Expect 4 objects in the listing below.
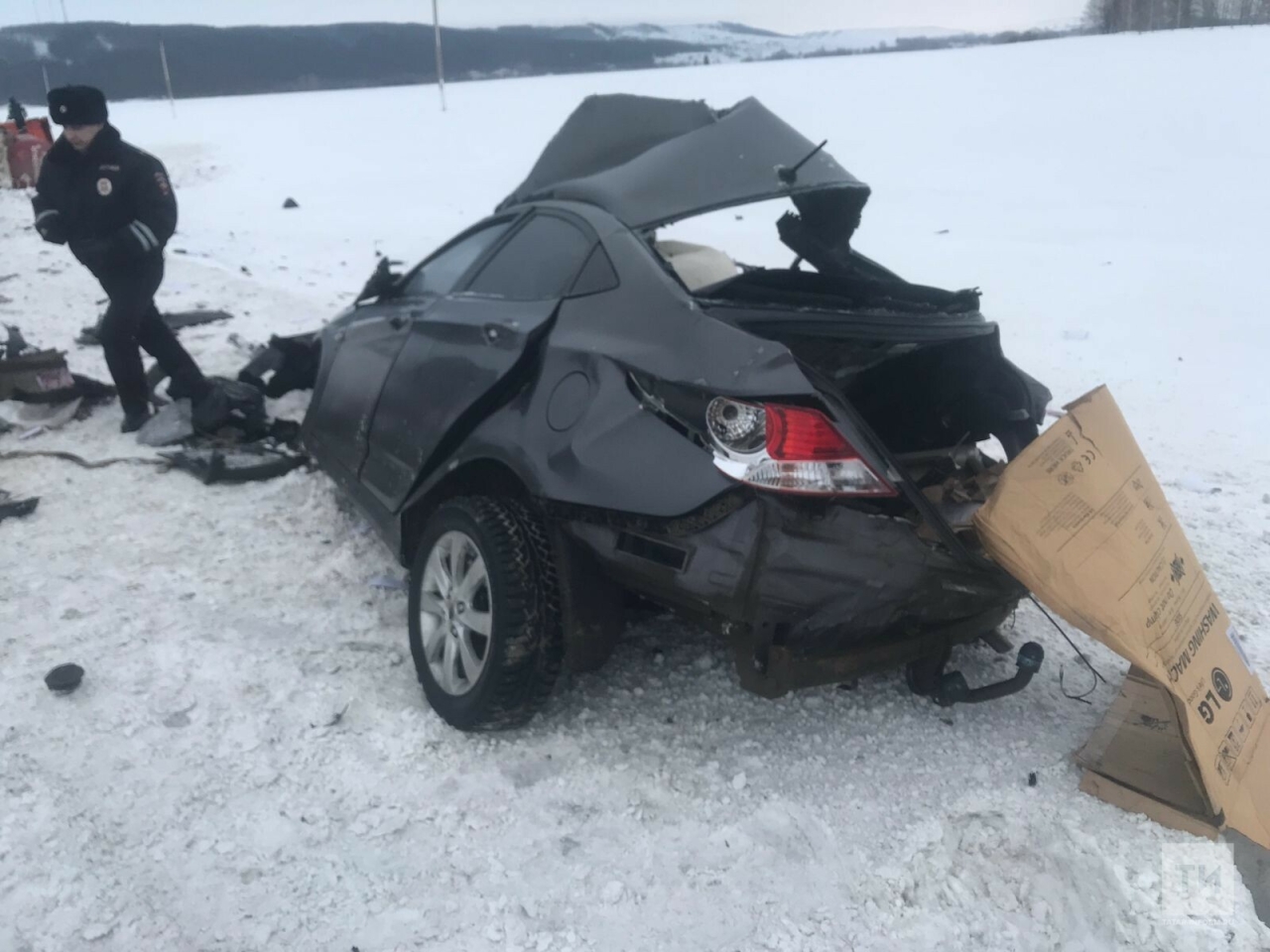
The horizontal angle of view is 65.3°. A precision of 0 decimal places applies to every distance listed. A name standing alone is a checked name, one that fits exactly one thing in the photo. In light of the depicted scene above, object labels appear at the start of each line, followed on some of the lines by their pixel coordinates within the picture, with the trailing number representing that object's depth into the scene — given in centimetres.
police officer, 558
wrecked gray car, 252
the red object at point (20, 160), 1689
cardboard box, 263
